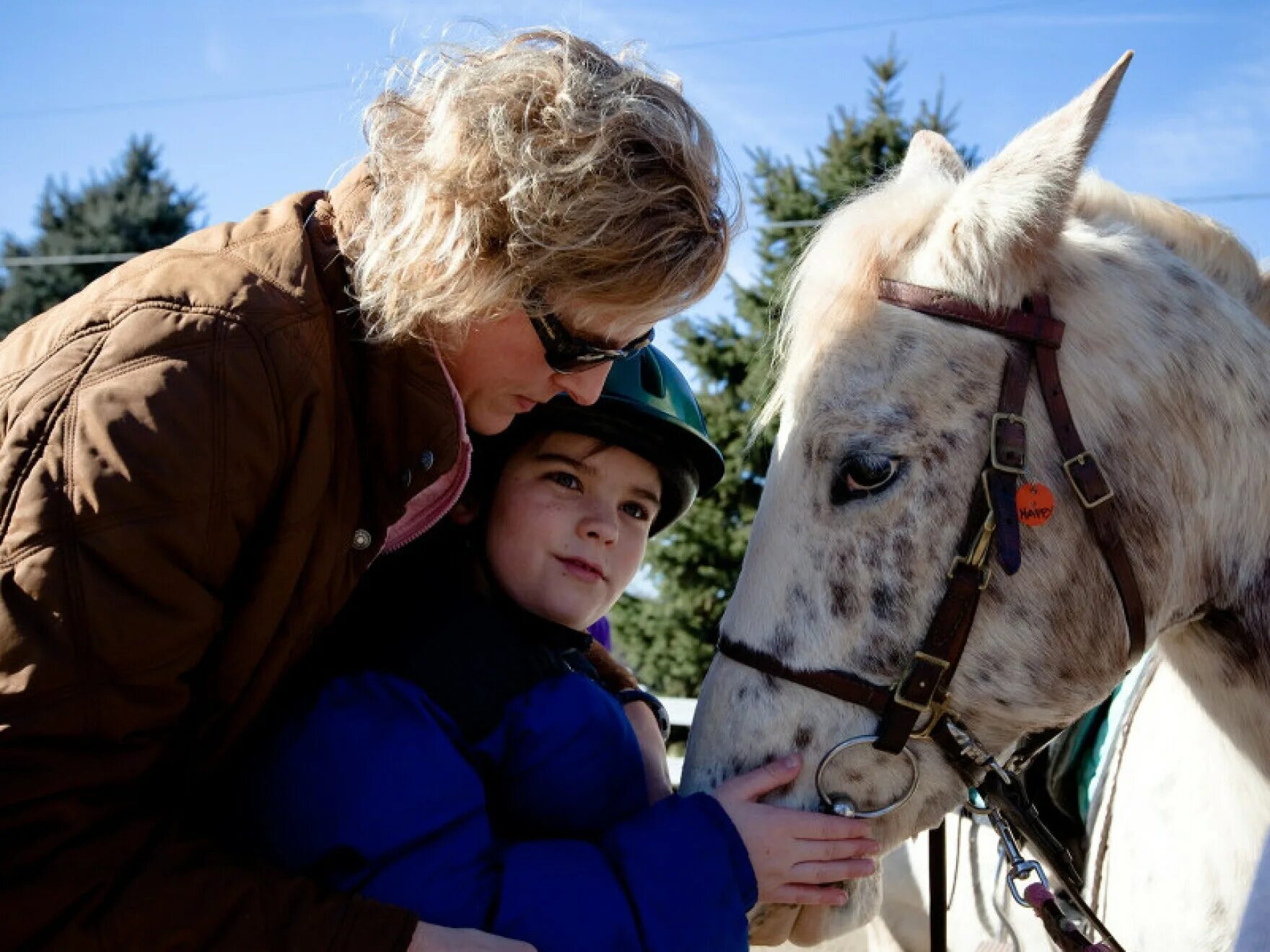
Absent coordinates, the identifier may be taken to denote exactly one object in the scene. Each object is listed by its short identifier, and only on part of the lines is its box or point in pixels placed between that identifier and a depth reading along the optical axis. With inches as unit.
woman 50.2
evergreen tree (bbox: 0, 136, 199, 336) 792.9
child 61.8
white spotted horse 72.0
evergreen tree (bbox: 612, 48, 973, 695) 378.0
